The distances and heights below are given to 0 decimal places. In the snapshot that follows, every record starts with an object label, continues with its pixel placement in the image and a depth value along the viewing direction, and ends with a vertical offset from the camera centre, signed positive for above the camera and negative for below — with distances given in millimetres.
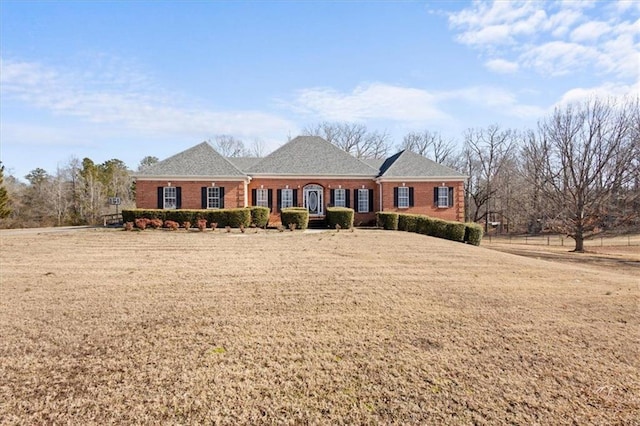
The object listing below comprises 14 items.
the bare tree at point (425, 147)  53625 +9018
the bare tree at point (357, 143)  55156 +9880
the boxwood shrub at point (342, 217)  20562 -493
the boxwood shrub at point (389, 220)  20969 -748
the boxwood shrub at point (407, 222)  20641 -831
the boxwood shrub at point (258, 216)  20984 -373
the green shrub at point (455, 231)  19188 -1279
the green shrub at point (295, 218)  20125 -496
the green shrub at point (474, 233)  19281 -1424
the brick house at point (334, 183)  24297 +1720
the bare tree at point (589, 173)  24594 +2187
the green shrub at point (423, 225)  20031 -987
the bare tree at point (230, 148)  56125 +9601
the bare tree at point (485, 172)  46438 +4613
